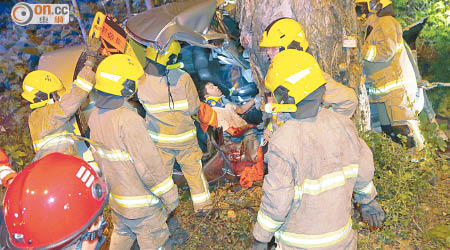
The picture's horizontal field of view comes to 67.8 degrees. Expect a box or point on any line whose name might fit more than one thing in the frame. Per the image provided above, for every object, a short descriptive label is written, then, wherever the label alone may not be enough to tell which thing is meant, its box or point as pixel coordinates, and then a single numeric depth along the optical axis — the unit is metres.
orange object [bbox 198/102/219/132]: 4.53
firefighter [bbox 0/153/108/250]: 1.74
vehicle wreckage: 3.87
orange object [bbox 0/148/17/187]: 3.12
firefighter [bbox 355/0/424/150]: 4.04
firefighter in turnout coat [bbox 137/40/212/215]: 3.91
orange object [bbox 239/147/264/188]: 4.65
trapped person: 4.92
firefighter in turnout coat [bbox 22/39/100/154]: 3.55
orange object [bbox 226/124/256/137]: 4.90
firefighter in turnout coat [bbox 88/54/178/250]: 2.91
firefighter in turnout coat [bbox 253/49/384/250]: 1.95
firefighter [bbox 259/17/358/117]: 2.92
